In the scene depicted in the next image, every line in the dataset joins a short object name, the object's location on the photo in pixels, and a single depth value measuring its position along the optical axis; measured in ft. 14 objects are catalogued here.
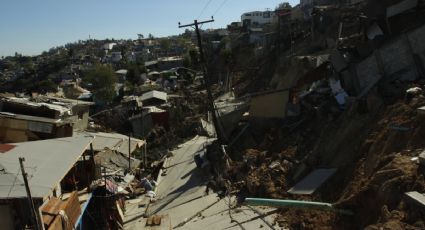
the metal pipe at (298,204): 33.78
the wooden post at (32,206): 30.40
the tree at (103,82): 181.98
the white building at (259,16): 327.88
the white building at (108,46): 462.43
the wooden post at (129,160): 80.35
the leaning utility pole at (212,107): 73.36
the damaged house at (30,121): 69.77
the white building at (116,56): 348.43
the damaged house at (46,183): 35.94
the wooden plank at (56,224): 37.35
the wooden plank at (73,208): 41.70
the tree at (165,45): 362.08
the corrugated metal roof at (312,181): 43.90
